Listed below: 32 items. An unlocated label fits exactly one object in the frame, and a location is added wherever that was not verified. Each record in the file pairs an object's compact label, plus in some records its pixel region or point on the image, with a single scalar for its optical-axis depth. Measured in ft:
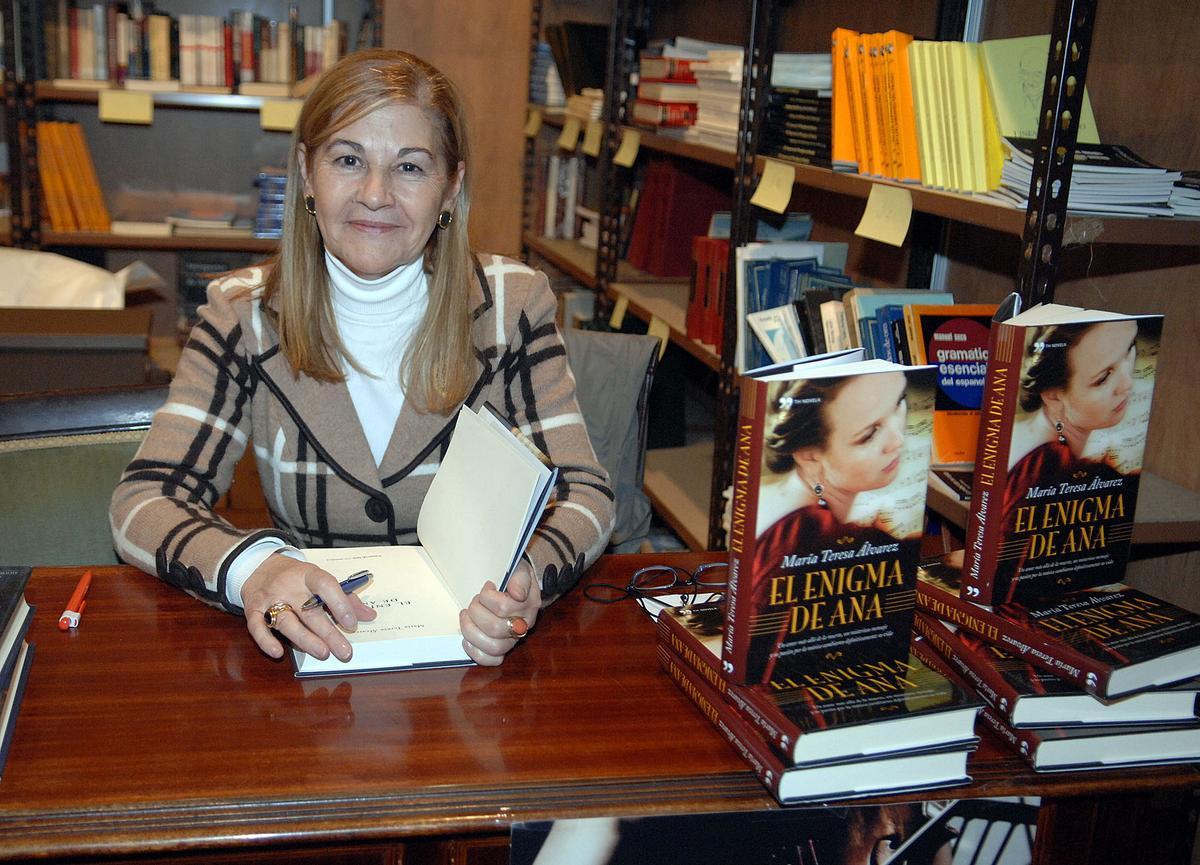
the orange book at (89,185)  11.43
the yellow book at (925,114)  5.33
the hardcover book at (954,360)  5.28
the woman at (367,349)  4.83
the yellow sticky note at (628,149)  9.41
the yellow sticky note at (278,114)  11.19
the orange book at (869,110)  5.89
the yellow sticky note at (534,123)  12.73
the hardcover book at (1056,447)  3.39
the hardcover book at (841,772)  2.93
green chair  4.98
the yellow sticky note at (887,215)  5.33
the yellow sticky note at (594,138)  10.46
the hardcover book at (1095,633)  3.23
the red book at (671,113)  8.74
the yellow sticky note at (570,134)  11.12
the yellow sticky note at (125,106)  10.87
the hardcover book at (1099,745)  3.19
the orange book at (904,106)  5.56
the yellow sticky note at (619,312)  9.66
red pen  3.79
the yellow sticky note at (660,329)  8.61
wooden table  2.80
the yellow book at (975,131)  5.05
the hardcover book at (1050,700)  3.24
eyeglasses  4.20
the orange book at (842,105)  6.10
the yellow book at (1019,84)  5.03
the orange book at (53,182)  11.30
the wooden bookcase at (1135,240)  4.78
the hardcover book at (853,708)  2.93
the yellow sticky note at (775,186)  6.53
